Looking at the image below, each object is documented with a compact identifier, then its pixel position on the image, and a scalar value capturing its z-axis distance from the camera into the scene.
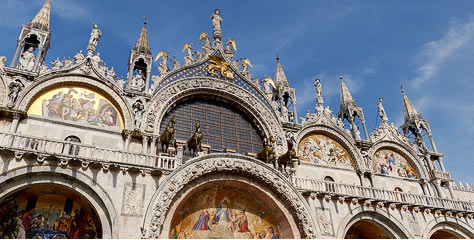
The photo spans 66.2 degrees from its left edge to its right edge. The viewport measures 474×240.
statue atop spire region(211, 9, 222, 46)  20.11
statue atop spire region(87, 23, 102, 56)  16.43
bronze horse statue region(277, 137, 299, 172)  16.25
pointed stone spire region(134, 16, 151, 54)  17.86
